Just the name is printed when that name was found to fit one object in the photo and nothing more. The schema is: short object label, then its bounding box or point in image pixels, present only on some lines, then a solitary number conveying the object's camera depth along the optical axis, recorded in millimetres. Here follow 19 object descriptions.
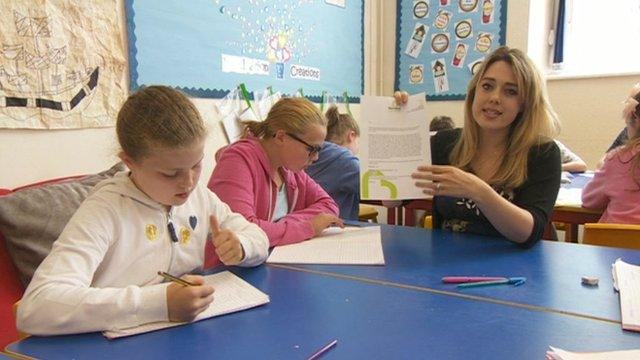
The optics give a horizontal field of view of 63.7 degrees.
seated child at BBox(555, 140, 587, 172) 3326
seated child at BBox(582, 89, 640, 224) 2129
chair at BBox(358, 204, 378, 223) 3688
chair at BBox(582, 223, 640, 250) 1642
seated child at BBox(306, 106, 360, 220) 2461
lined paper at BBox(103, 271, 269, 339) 905
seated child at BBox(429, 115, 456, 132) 3553
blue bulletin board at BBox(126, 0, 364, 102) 2580
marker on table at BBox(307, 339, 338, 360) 826
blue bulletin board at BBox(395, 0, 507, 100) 4258
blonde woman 1718
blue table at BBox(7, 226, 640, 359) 851
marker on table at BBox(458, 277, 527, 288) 1181
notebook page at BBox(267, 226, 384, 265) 1386
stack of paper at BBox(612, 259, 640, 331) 957
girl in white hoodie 888
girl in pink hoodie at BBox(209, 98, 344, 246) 1612
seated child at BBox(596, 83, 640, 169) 3165
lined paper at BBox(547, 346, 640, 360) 797
